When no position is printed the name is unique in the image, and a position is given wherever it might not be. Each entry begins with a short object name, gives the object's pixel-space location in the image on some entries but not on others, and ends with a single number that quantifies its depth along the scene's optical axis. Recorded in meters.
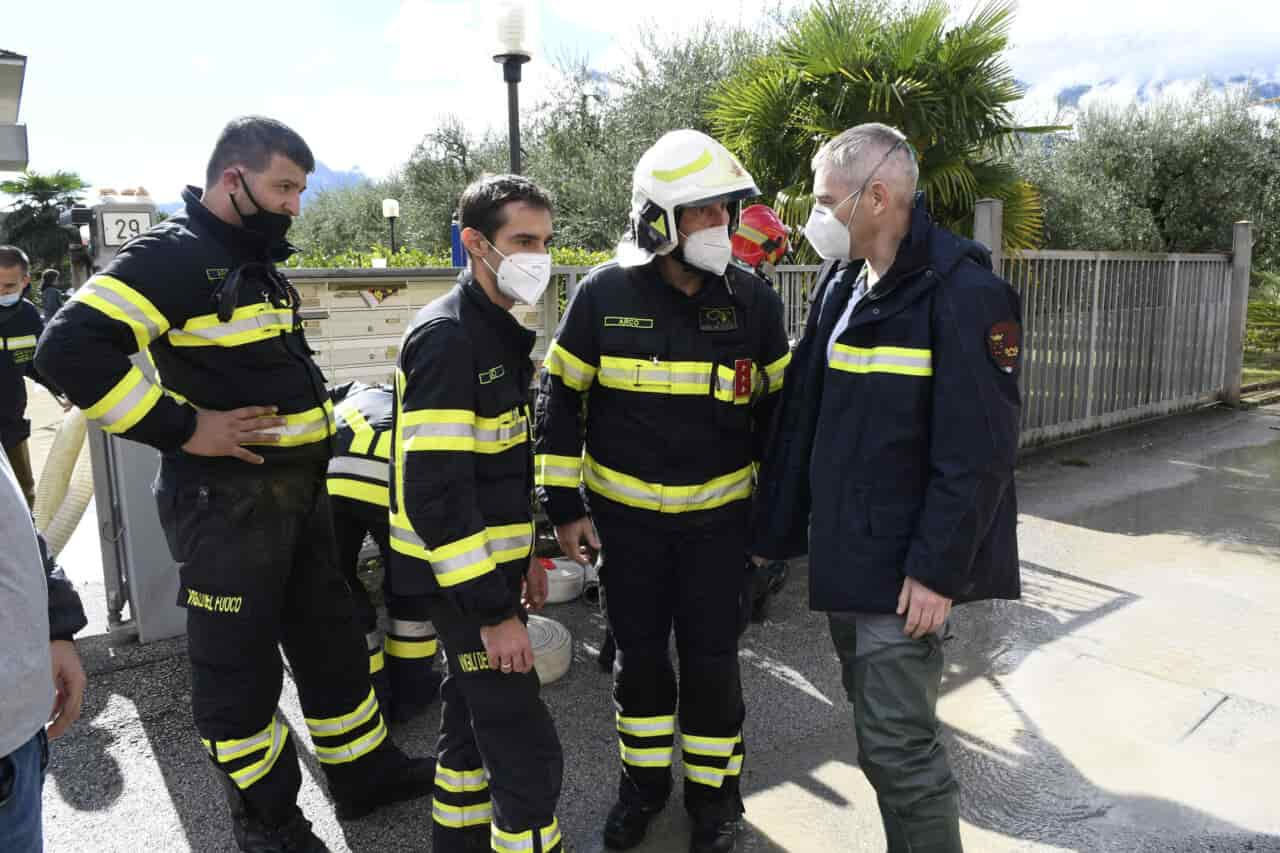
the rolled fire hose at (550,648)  4.03
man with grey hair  2.27
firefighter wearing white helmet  2.77
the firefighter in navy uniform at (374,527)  3.42
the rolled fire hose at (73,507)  5.29
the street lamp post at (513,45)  5.25
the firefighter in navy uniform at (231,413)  2.56
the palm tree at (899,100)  8.03
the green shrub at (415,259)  7.19
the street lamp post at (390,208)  18.45
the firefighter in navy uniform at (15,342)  6.31
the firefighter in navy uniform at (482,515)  2.27
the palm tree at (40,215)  36.16
